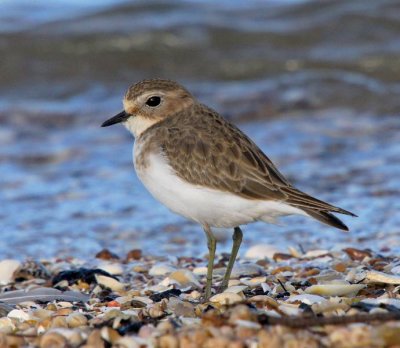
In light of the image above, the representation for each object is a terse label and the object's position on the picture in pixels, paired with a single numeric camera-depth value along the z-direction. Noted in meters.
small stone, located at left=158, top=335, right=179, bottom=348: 6.72
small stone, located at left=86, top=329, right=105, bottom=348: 7.00
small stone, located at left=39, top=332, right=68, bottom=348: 7.06
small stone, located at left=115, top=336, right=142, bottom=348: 6.87
